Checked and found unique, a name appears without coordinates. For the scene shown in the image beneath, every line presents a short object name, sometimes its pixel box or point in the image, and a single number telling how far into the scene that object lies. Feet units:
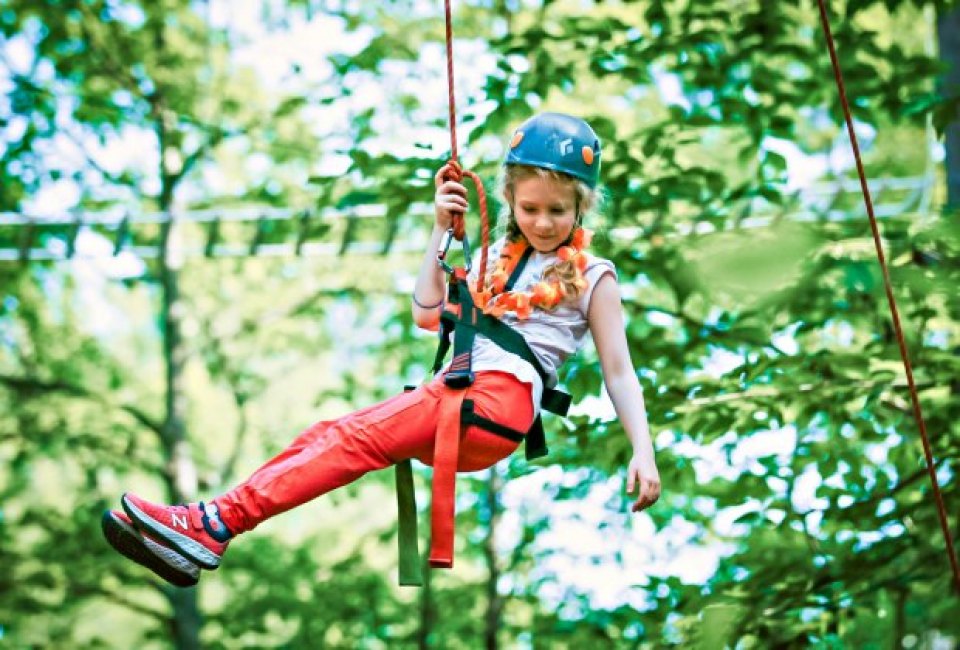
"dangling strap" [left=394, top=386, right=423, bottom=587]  19.36
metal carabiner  18.97
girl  17.97
